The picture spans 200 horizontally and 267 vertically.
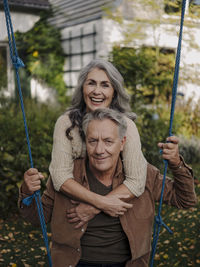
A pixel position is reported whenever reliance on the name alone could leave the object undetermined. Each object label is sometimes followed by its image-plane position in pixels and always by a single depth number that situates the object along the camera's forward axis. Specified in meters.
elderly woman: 1.90
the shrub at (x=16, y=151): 4.59
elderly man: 1.87
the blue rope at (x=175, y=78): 1.80
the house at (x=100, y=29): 7.19
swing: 1.79
